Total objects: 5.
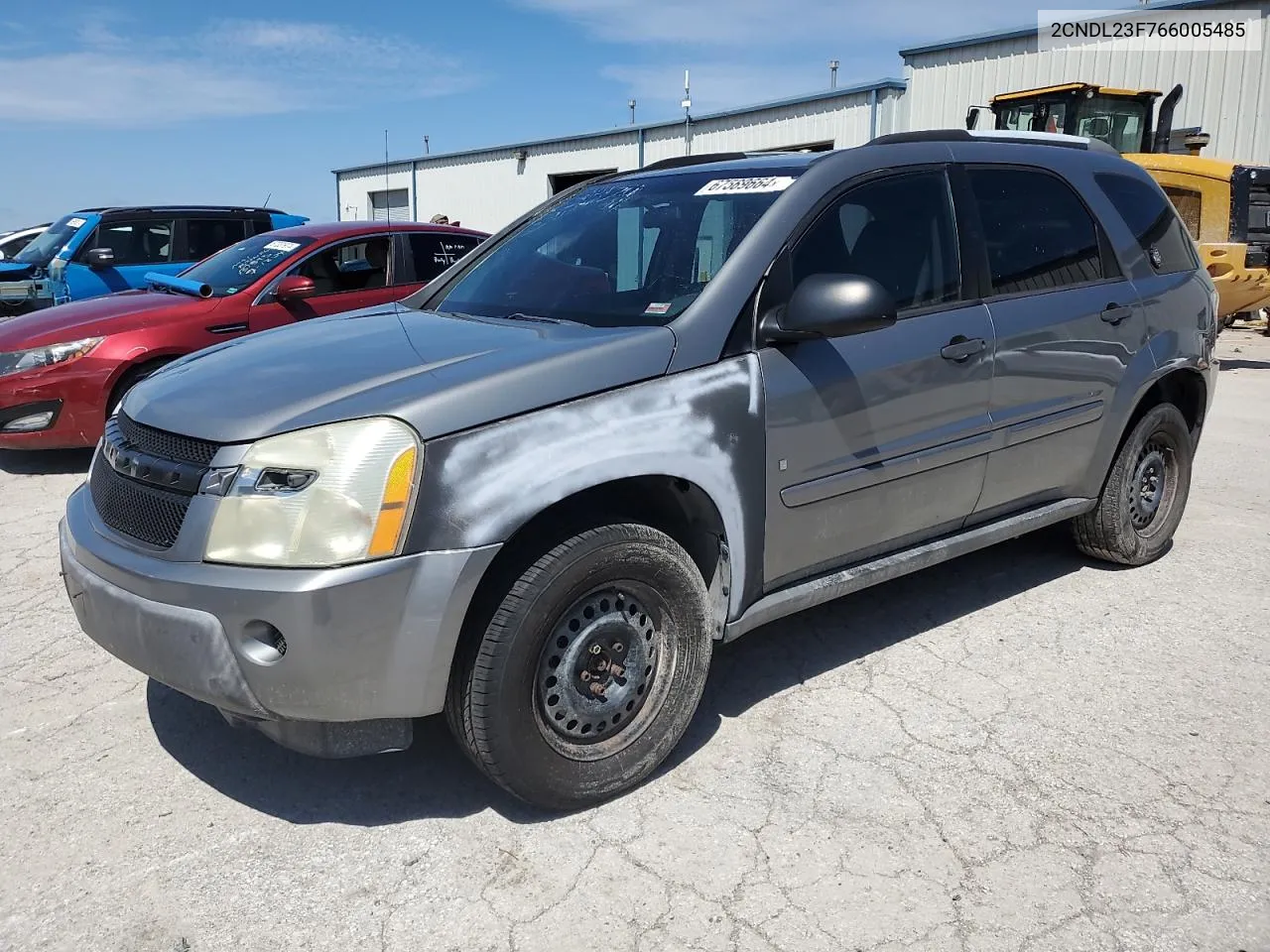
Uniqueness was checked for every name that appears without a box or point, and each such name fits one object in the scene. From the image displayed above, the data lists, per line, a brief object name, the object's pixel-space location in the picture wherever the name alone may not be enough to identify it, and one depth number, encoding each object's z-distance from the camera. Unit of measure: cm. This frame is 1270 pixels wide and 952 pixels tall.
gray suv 248
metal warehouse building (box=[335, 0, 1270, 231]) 1652
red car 632
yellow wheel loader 1126
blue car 989
